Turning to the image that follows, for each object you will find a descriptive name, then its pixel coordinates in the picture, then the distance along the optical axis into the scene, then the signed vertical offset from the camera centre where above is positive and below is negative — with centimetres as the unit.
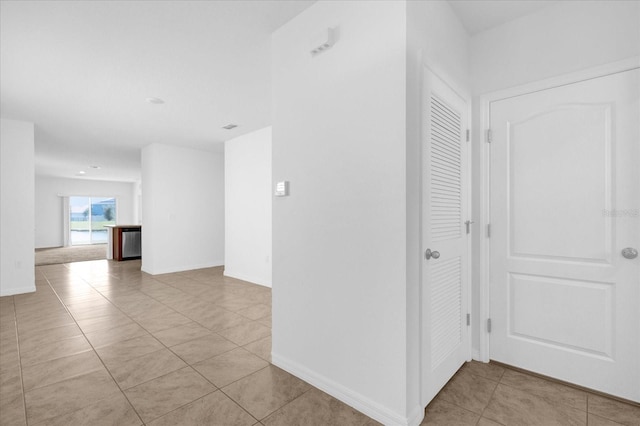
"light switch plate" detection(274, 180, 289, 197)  238 +18
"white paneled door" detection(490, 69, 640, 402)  196 -15
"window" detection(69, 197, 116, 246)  1238 -23
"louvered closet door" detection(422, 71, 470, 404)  188 -16
